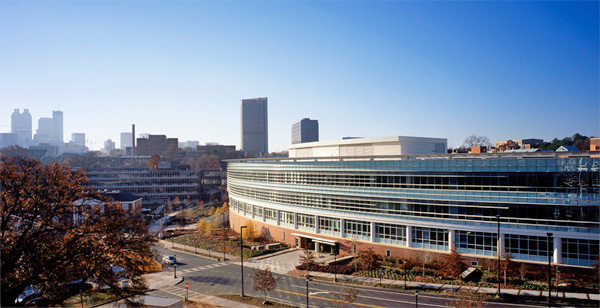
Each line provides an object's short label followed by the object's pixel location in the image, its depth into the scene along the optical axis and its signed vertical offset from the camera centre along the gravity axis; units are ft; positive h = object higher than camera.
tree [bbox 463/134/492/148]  423.23 +14.34
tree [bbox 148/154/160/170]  497.46 -4.88
